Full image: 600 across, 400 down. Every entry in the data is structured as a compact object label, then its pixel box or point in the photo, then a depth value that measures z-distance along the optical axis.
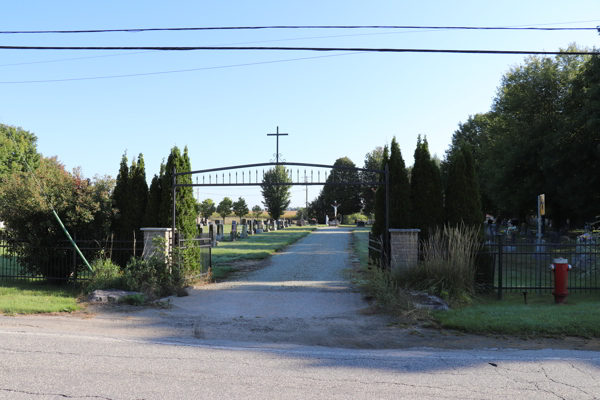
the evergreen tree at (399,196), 12.27
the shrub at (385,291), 9.26
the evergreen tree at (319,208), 84.44
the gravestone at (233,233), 34.56
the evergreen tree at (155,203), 12.91
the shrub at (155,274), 10.88
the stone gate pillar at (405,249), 11.32
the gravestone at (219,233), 34.97
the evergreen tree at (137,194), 13.05
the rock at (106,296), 9.99
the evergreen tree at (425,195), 12.10
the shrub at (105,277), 10.95
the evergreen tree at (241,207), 74.06
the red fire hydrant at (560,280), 10.19
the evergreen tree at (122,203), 13.05
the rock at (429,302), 9.32
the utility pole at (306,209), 83.53
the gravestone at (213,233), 27.97
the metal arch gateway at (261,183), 11.73
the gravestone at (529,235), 25.75
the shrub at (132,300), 10.00
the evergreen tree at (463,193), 11.77
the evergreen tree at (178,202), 12.72
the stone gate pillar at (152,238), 12.00
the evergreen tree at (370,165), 72.81
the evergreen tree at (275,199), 63.32
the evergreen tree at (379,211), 13.63
